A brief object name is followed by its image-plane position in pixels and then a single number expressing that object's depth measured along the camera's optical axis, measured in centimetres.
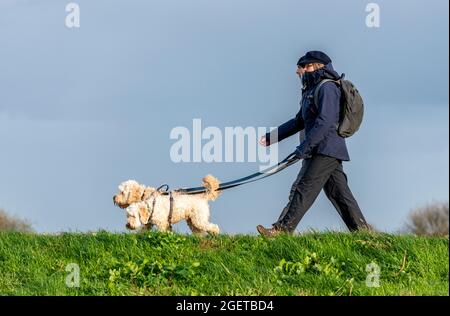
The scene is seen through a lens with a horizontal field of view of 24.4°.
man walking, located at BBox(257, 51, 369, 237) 1352
